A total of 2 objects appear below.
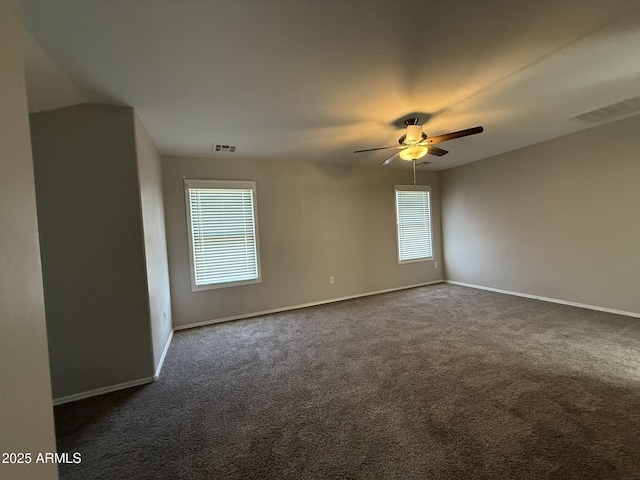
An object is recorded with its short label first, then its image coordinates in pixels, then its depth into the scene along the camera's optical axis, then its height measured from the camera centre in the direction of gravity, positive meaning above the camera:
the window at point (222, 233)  3.90 +0.07
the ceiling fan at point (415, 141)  2.88 +0.93
